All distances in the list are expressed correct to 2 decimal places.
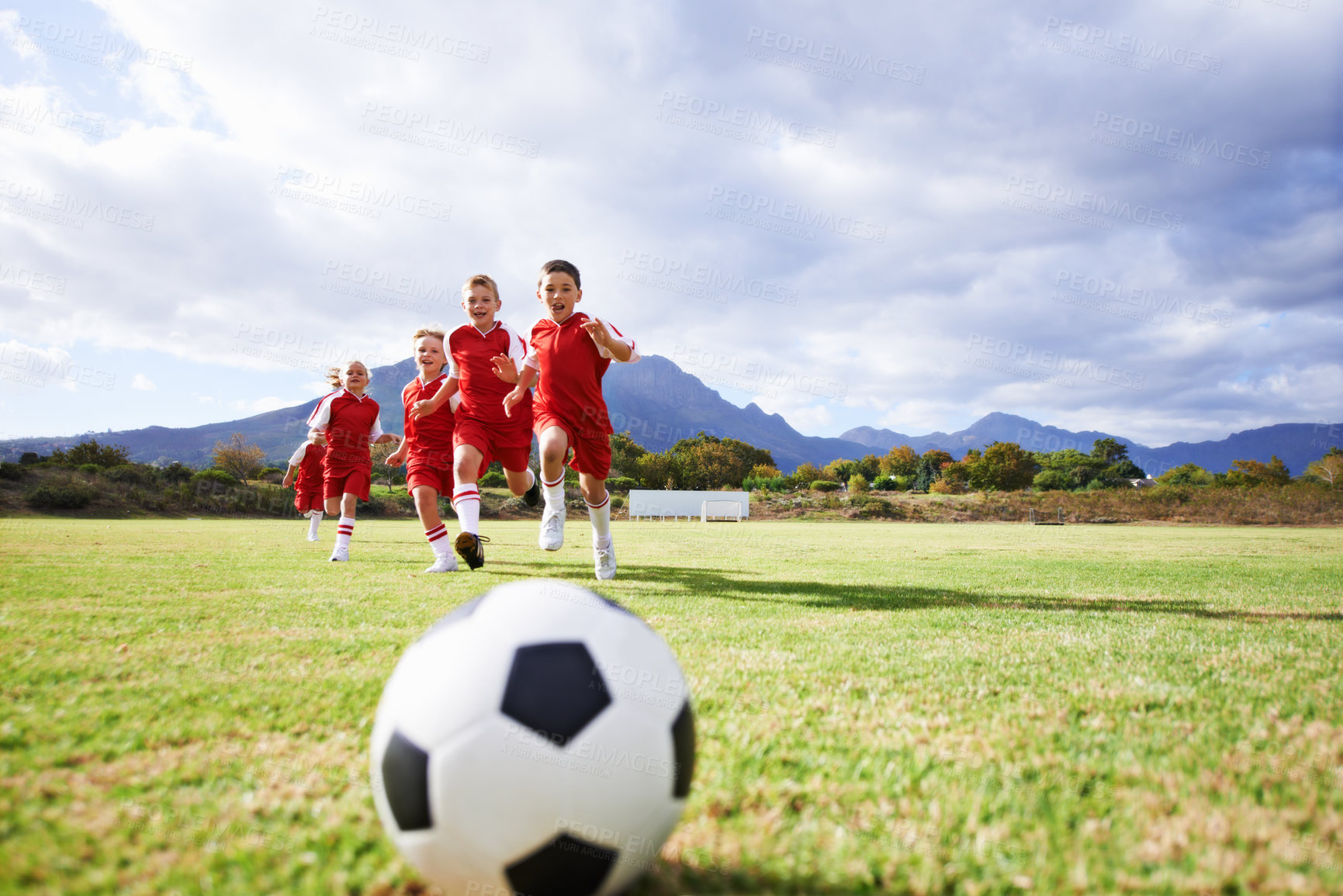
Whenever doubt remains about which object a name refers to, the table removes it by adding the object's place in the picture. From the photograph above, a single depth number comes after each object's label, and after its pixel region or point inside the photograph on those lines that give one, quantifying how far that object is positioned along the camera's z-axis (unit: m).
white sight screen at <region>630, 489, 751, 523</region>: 42.62
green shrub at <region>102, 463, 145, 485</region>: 29.33
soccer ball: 1.26
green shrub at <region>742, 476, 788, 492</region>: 60.47
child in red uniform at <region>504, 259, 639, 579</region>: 6.20
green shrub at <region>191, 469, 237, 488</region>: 31.11
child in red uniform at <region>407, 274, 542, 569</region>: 6.79
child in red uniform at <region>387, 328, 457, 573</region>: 7.24
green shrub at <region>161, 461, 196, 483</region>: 31.16
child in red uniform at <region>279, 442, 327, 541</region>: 11.53
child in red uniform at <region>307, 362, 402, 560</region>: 9.47
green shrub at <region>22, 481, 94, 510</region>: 25.59
